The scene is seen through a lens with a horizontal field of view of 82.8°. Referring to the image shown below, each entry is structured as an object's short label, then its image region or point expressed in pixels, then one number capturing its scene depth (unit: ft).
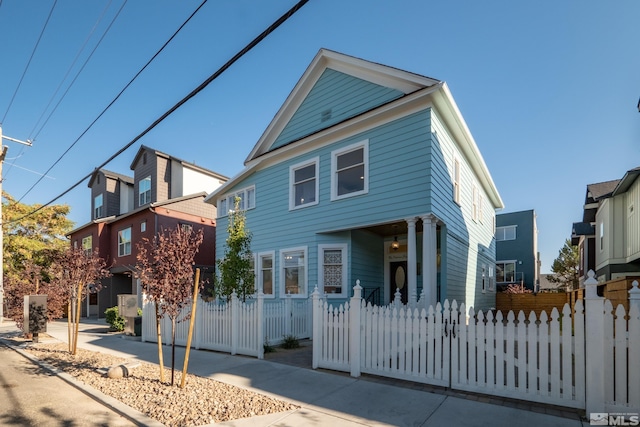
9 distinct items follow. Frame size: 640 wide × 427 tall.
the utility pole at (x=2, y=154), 59.43
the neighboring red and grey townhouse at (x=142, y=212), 66.85
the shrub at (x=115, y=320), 46.06
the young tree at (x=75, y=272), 29.43
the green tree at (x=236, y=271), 34.81
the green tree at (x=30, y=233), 83.71
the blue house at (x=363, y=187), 30.83
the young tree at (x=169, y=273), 18.92
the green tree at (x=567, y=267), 102.94
